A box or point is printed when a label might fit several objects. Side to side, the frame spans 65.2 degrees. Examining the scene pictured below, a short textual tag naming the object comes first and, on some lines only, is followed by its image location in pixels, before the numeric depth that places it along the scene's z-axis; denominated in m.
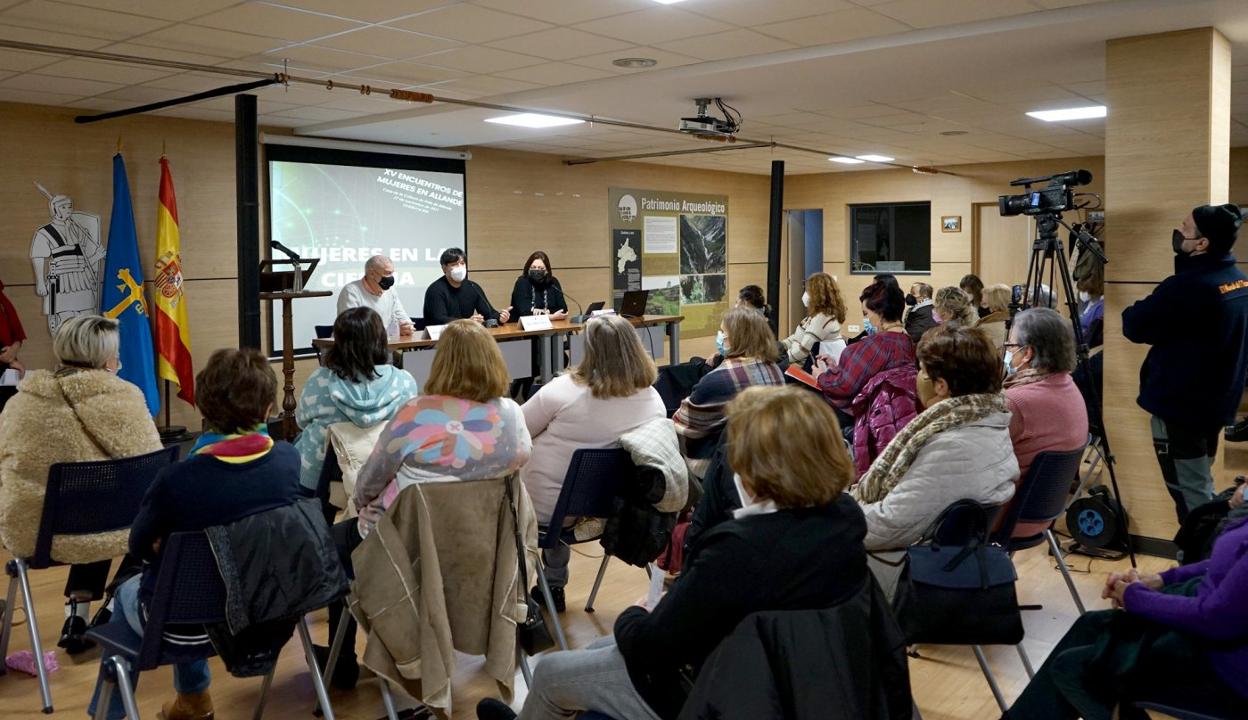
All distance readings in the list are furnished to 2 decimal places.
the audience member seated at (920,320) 5.93
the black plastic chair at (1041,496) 3.18
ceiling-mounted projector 7.18
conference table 6.82
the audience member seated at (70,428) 3.21
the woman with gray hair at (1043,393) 3.39
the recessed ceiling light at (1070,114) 7.98
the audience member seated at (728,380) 4.01
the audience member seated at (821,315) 6.06
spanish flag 7.31
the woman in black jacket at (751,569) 1.77
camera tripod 4.54
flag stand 7.43
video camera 4.95
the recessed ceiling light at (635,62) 5.82
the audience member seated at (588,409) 3.47
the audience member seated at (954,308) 6.09
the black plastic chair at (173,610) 2.38
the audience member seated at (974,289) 7.91
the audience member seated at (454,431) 2.85
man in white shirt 6.71
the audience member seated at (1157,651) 2.02
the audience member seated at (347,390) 3.48
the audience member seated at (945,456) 2.77
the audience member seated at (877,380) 3.93
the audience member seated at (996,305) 6.94
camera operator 4.03
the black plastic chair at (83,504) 3.12
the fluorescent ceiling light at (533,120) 7.91
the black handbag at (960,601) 2.54
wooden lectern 6.30
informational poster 12.14
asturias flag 7.07
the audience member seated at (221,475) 2.48
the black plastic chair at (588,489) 3.33
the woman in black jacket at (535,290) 8.38
